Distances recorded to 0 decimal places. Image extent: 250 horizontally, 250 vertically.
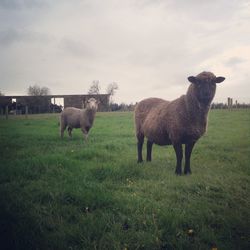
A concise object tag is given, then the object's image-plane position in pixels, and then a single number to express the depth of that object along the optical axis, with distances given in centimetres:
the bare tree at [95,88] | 6338
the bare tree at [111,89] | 6732
